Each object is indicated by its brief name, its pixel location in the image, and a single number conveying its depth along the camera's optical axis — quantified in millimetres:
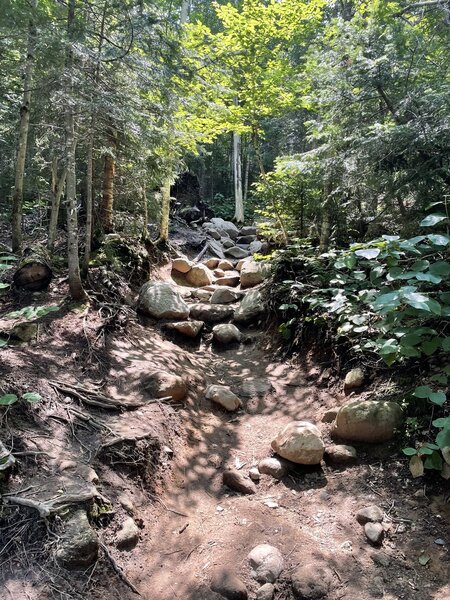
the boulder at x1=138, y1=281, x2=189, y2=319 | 7223
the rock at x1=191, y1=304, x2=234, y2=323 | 8023
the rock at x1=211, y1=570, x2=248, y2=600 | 2531
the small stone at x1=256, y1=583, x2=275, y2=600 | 2541
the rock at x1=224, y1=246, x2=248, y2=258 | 14742
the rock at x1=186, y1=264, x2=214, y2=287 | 10656
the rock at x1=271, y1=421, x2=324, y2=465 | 3791
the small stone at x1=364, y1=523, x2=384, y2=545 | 2844
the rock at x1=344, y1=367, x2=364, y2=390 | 4410
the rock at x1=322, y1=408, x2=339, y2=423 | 4379
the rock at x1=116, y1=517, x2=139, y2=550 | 2807
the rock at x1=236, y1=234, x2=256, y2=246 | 17406
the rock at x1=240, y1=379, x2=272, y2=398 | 5580
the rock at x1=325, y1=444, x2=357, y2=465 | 3717
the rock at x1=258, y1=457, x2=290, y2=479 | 3832
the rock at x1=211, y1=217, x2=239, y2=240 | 18094
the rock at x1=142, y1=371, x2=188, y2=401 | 4785
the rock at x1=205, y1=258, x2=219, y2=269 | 12766
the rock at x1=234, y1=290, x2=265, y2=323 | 7762
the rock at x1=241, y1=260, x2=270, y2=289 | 9836
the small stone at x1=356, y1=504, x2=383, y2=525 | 3005
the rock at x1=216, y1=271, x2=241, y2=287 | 10656
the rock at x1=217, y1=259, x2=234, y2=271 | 12336
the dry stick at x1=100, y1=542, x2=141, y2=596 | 2518
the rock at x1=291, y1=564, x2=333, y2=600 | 2521
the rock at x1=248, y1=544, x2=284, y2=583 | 2672
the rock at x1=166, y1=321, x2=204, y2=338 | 7016
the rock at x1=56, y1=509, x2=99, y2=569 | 2400
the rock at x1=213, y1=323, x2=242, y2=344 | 7270
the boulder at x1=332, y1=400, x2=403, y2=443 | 3643
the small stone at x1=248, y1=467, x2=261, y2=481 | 3874
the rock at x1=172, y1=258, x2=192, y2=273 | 10750
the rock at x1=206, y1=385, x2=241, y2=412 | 5254
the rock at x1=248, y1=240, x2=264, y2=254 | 14528
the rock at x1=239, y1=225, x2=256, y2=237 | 18469
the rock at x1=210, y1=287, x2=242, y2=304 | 9062
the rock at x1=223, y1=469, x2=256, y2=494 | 3720
